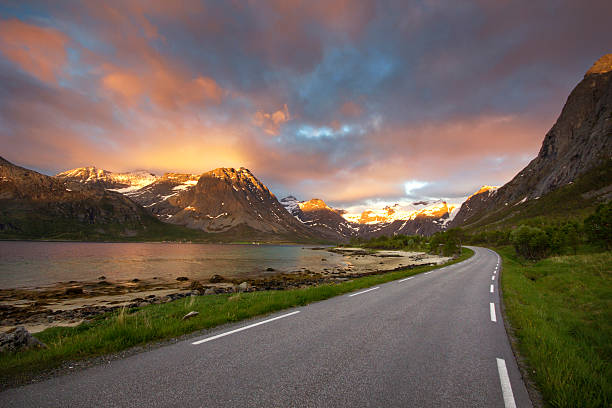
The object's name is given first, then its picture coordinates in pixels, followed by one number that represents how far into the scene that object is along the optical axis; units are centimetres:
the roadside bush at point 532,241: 4803
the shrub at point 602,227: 4203
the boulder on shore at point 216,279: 3688
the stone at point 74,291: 2843
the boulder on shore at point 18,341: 691
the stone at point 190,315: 1033
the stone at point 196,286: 2953
